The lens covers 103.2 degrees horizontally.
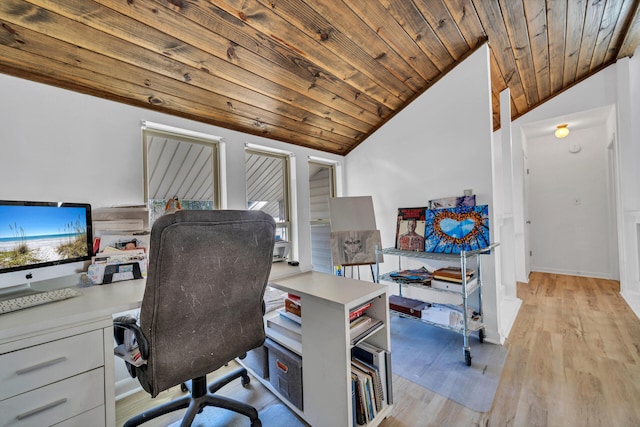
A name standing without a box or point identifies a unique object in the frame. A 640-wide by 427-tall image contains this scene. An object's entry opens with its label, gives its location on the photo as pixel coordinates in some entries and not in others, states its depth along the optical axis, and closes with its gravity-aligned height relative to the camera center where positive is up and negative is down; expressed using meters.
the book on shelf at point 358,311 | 1.33 -0.52
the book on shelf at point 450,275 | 2.07 -0.53
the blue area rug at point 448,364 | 1.60 -1.14
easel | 2.80 +0.01
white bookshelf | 1.17 -0.64
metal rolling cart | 1.89 -0.62
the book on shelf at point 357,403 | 1.26 -0.94
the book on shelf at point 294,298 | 1.62 -0.53
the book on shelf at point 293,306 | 1.61 -0.58
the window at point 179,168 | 2.01 +0.45
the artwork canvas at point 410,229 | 2.47 -0.16
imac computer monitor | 1.15 -0.08
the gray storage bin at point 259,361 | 1.68 -0.99
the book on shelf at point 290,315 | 1.62 -0.65
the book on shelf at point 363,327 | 1.25 -0.60
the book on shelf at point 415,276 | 2.22 -0.57
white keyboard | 1.00 -0.33
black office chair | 0.93 -0.31
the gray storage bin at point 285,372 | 1.43 -0.93
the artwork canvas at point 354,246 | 2.65 -0.34
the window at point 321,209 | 3.45 +0.09
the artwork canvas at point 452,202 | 2.27 +0.09
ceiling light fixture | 3.77 +1.16
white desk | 0.85 -0.52
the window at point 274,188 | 2.83 +0.34
